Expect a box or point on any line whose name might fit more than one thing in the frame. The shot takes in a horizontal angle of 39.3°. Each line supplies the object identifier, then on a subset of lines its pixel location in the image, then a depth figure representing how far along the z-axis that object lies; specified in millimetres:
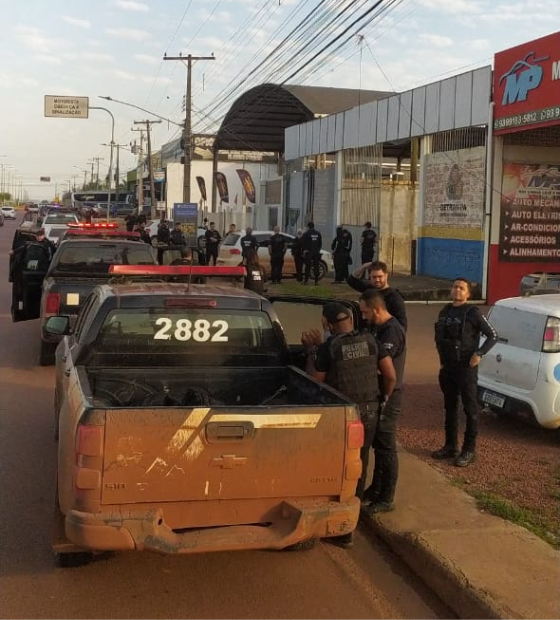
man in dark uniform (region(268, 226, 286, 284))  23047
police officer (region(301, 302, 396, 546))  5008
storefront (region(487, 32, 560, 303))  18359
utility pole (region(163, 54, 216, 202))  34906
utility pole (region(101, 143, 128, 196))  73588
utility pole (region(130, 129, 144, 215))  68438
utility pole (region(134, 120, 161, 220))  54250
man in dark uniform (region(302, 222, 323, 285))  22609
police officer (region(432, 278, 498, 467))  6453
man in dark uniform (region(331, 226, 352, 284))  22656
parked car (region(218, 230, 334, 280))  24469
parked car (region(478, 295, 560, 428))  7193
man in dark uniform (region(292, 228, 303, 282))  23389
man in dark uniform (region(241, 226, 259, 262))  22875
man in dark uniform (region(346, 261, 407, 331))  6762
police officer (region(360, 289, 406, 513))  5449
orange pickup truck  3885
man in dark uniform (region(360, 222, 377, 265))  22609
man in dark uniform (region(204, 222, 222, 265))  27078
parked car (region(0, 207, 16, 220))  93312
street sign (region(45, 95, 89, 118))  40125
